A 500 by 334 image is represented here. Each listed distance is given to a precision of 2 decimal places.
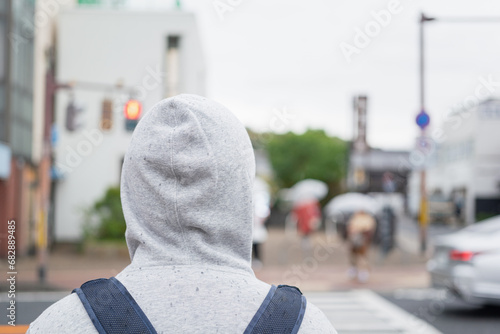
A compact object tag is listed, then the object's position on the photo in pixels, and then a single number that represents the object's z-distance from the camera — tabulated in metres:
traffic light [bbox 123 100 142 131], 14.38
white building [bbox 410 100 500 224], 36.41
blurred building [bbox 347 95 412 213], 37.73
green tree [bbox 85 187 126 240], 19.58
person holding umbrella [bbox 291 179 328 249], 21.45
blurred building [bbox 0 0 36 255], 17.33
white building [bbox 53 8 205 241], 22.38
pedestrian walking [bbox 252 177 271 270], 14.98
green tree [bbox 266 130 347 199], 55.97
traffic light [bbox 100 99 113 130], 15.09
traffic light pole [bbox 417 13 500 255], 18.03
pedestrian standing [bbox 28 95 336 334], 1.23
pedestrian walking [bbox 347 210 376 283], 13.68
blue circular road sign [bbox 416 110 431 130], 17.31
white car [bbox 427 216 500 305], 9.24
